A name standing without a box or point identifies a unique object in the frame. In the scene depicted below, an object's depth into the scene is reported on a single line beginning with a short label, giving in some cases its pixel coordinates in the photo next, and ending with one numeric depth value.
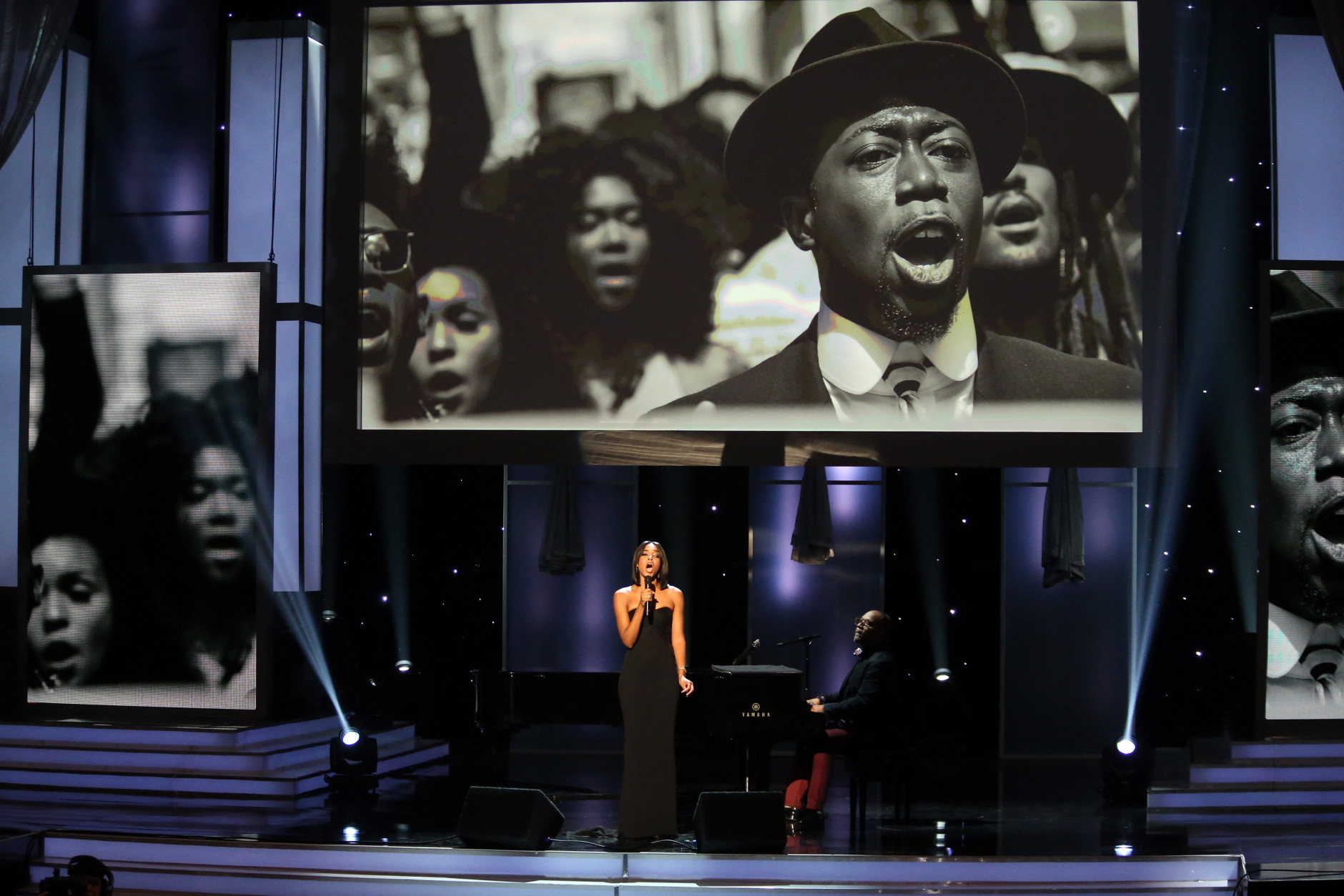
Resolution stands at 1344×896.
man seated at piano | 13.32
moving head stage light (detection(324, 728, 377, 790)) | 15.04
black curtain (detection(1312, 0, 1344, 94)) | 13.19
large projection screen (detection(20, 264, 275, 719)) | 15.16
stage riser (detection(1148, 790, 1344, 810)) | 13.74
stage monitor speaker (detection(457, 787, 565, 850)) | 11.47
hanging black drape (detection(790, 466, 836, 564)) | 18.59
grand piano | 13.02
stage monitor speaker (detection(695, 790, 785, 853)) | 11.37
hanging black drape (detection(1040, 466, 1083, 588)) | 18.31
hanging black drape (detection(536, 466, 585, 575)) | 18.92
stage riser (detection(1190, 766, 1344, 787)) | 13.87
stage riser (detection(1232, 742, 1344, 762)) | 14.07
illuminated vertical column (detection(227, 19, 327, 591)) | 16.89
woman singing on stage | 12.37
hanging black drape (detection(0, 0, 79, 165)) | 13.43
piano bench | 13.49
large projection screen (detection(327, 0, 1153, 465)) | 14.84
